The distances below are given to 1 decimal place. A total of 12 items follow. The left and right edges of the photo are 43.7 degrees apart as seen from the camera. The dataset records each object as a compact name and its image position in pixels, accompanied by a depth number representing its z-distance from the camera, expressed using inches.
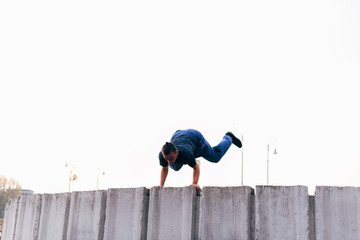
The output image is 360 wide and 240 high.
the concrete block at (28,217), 350.0
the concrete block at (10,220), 408.2
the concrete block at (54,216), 317.4
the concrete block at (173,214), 249.3
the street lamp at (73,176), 1722.4
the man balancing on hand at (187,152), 263.6
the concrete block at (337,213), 214.2
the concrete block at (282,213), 223.0
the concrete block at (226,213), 235.8
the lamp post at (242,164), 1621.4
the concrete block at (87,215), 286.7
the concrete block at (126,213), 265.6
